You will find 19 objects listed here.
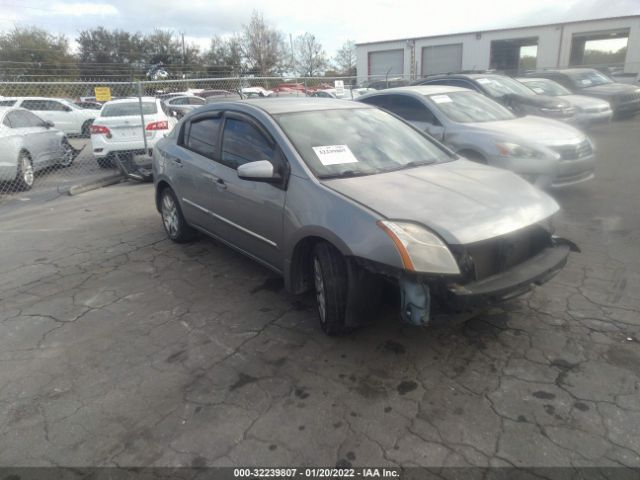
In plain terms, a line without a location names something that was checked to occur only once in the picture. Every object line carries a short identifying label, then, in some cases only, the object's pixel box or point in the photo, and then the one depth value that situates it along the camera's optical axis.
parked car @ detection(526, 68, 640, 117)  13.61
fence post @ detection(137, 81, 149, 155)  9.27
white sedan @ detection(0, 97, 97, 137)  15.47
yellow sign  9.72
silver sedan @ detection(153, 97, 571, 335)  2.79
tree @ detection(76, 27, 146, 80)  46.97
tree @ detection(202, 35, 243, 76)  47.12
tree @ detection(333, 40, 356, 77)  57.89
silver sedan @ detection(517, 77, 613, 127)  10.99
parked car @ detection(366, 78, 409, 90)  20.66
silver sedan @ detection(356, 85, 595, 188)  5.89
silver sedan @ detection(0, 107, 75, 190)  8.35
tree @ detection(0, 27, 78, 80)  33.38
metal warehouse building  26.64
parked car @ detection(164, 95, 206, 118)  15.93
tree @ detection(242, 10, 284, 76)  46.22
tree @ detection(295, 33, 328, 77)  54.40
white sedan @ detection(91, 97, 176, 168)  9.84
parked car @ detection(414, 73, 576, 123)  8.67
